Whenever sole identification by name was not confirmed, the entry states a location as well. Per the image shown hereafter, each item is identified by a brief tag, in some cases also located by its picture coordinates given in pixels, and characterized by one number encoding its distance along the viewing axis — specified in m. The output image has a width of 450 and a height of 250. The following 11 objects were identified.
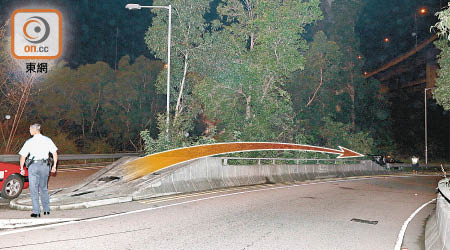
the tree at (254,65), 24.66
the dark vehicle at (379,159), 39.73
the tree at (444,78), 25.80
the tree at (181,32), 27.46
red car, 11.28
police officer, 8.53
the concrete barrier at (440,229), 6.28
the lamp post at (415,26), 79.82
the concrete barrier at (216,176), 13.13
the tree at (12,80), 28.20
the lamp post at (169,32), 17.33
